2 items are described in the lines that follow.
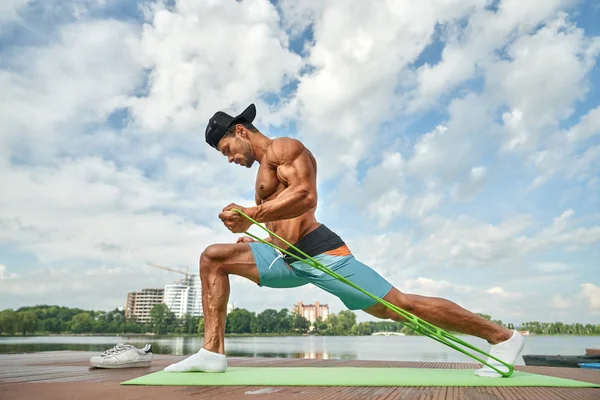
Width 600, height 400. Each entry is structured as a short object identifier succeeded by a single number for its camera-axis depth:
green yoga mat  2.67
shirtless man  3.14
